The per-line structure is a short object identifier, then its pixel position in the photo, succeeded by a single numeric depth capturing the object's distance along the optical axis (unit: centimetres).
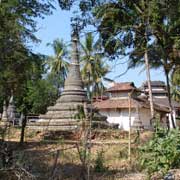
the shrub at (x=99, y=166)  707
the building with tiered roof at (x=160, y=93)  3319
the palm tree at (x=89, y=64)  2725
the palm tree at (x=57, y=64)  3315
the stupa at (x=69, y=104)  1620
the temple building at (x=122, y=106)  2441
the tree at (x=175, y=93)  3089
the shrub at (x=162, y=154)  559
